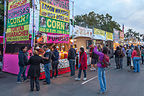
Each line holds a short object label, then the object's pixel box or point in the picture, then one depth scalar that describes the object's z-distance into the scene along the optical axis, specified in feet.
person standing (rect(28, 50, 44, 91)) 14.61
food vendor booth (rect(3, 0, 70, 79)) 22.75
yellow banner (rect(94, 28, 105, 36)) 49.24
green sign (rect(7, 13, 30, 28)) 22.23
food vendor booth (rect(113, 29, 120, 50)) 66.90
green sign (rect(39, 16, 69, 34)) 23.42
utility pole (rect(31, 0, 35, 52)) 20.91
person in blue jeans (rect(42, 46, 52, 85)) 17.76
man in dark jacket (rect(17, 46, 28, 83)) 18.58
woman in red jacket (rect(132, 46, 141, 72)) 25.07
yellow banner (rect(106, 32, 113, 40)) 60.59
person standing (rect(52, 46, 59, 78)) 20.98
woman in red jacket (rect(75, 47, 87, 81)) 19.53
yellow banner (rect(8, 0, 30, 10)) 23.02
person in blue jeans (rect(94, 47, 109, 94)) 14.17
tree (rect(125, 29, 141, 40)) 226.17
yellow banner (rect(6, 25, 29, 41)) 22.50
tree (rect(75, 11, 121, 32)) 100.04
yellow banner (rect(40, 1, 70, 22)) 23.49
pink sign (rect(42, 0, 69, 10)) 25.60
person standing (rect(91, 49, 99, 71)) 28.46
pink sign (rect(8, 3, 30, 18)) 22.24
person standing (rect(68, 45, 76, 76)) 22.66
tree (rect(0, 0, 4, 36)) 39.37
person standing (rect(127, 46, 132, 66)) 31.06
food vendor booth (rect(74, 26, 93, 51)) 39.20
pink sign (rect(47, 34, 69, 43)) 25.80
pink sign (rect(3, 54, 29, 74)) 23.59
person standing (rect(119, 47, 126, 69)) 28.96
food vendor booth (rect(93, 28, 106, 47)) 49.14
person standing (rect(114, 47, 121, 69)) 28.93
